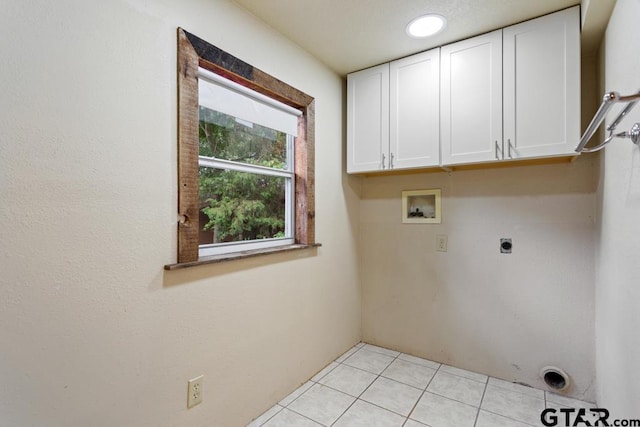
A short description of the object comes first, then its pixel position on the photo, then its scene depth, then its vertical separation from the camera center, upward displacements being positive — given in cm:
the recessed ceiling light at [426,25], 173 +108
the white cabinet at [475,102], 167 +69
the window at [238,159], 139 +30
